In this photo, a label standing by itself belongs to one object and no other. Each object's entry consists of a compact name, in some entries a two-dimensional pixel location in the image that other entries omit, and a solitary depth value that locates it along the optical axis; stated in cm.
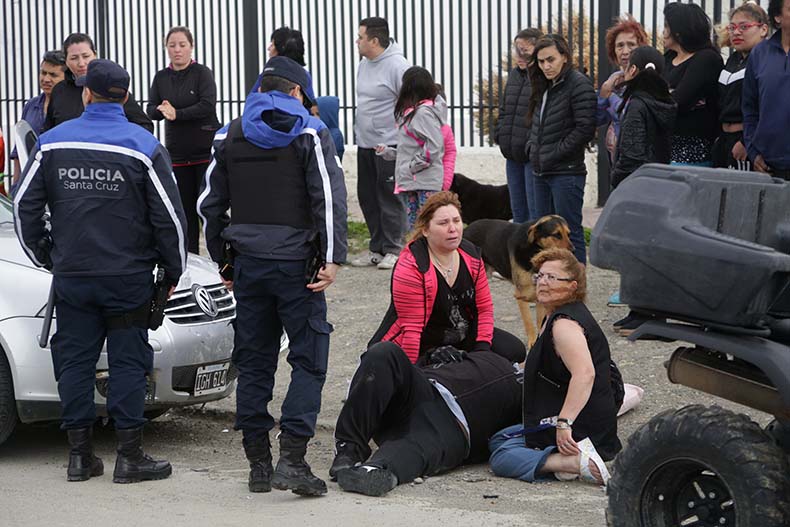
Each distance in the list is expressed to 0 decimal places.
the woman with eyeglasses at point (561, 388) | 1151
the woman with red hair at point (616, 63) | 1686
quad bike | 762
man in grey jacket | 2068
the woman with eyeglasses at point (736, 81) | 1482
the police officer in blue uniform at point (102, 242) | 1150
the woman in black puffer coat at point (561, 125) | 1647
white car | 1207
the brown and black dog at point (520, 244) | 1521
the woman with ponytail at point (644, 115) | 1503
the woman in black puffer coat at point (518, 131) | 1764
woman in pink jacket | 1274
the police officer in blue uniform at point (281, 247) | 1100
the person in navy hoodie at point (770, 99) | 1369
